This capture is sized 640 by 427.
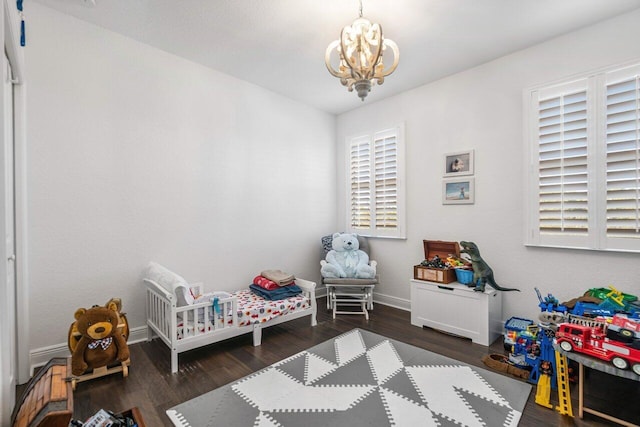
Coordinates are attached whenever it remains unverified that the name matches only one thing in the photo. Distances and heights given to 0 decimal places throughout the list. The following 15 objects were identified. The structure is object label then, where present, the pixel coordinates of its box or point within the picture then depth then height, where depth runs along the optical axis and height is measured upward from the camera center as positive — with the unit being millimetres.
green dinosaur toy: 2873 -586
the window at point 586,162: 2354 +412
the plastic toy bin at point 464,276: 3037 -669
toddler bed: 2385 -942
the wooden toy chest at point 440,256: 3131 -572
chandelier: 2020 +1074
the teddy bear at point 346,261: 3695 -655
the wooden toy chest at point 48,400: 1055 -728
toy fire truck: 1598 -767
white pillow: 2387 -614
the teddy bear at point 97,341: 2123 -960
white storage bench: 2820 -1002
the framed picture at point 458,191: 3277 +213
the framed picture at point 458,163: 3285 +529
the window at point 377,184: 3910 +368
